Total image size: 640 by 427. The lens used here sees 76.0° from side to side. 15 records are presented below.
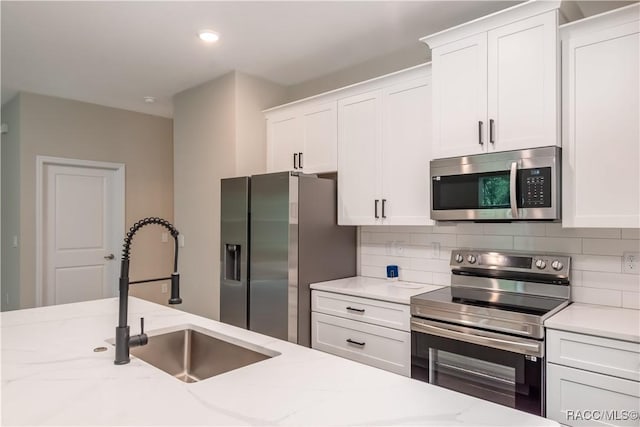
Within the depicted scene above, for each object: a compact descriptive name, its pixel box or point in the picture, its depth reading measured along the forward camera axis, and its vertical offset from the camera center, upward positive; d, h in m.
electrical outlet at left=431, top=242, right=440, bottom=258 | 2.85 -0.25
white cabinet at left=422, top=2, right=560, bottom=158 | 2.04 +0.71
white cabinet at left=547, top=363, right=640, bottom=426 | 1.66 -0.77
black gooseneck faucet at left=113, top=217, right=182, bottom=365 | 1.34 -0.35
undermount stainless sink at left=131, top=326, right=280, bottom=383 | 1.61 -0.58
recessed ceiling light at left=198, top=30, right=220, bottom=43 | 2.79 +1.23
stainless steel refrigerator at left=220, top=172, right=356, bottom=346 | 2.81 -0.26
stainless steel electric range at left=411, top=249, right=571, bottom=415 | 1.90 -0.56
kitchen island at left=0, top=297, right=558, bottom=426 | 0.98 -0.49
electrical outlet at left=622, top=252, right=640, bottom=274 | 2.07 -0.24
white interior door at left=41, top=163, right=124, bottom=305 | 4.38 -0.21
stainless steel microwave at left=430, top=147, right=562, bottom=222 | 2.03 +0.15
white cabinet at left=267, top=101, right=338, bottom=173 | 3.18 +0.63
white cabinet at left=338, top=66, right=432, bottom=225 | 2.65 +0.43
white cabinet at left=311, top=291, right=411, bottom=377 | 2.42 -0.74
